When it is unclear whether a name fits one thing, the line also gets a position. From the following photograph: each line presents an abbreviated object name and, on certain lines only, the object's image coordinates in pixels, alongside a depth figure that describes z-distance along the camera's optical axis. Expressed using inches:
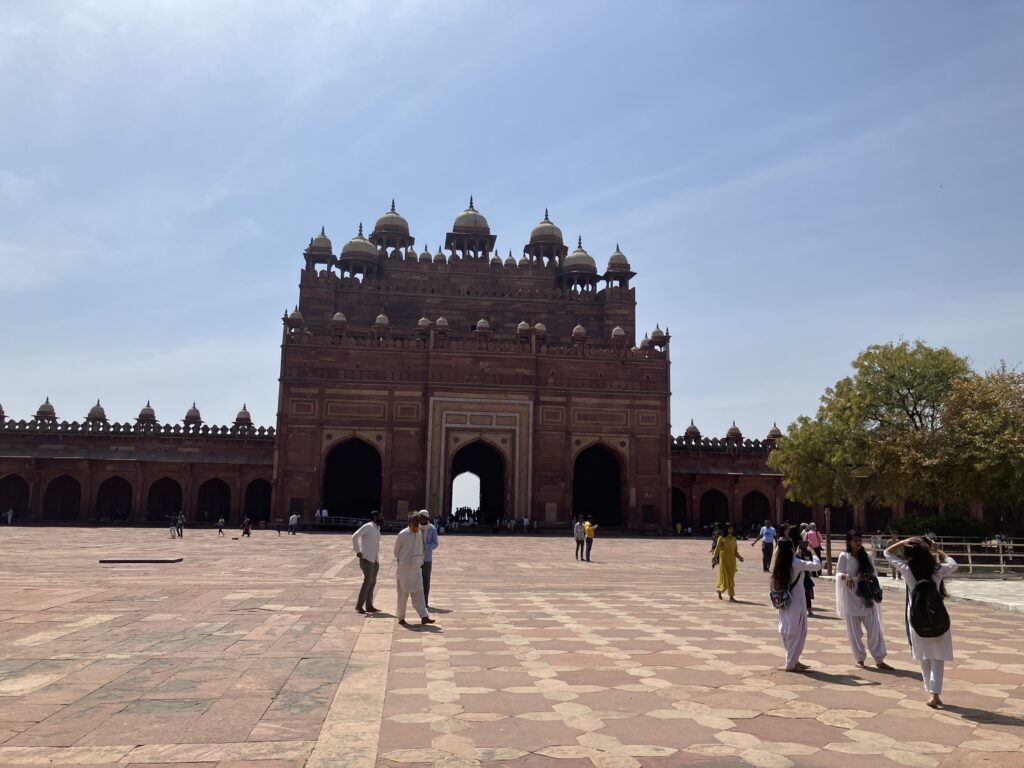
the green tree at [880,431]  827.4
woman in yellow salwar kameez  482.6
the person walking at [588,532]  792.9
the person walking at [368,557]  388.8
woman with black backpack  223.6
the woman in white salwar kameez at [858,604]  277.7
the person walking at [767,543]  665.6
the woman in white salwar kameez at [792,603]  265.7
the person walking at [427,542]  399.5
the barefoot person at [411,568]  359.3
